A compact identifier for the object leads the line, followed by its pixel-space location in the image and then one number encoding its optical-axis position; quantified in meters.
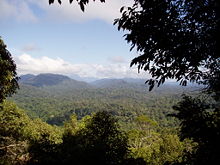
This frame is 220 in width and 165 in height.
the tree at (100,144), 8.41
